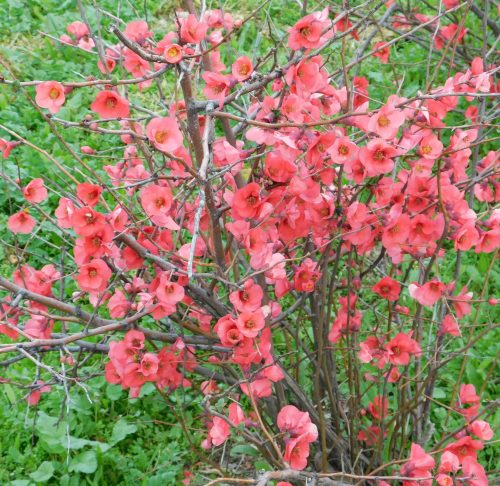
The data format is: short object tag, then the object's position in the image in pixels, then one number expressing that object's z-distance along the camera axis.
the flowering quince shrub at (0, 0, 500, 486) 1.57
